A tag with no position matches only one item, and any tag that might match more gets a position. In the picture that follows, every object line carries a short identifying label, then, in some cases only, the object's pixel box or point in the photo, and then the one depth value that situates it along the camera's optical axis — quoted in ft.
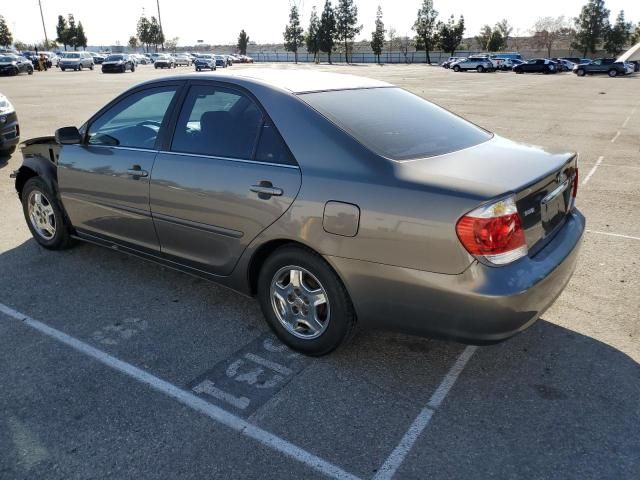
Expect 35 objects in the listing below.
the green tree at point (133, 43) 445.42
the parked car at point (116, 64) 158.30
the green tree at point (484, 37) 324.02
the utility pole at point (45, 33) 304.58
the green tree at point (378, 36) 313.12
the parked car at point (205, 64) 182.60
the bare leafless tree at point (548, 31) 376.07
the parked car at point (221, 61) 216.29
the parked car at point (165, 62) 202.90
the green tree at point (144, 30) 388.16
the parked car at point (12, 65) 128.94
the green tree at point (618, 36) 267.80
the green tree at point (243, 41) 379.14
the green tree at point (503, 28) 341.82
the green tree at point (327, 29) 315.58
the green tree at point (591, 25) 270.87
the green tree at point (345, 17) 318.04
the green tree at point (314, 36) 318.04
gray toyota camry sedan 8.72
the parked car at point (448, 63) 209.77
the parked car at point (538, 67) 170.30
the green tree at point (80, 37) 343.87
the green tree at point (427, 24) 300.20
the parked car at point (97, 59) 255.21
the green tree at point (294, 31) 349.41
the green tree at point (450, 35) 291.79
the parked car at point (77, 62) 170.81
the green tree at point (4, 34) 309.42
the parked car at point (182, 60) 227.20
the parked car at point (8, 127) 28.81
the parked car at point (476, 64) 184.27
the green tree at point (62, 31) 339.51
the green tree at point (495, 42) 309.42
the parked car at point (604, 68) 156.87
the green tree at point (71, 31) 340.51
